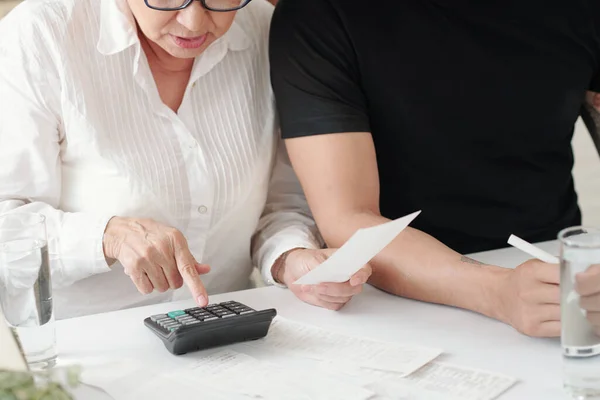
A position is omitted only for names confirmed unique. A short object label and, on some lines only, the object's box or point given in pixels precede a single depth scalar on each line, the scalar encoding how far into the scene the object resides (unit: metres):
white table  1.14
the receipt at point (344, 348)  1.15
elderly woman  1.46
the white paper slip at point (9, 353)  0.88
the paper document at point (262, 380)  1.06
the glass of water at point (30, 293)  1.16
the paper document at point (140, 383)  1.08
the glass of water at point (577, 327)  1.00
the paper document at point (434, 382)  1.05
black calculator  1.19
